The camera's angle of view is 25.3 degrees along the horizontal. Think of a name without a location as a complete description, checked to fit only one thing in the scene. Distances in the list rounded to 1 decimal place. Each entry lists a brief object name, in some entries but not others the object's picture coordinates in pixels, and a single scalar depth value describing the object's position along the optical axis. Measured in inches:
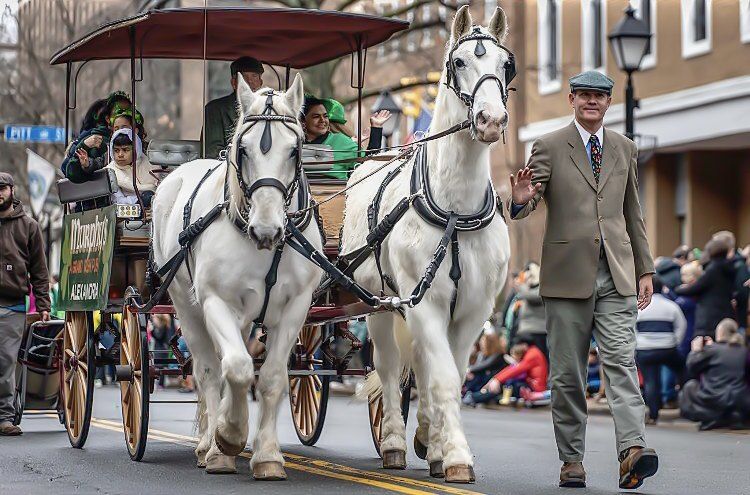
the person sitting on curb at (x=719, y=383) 661.3
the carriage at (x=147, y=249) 474.9
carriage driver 508.7
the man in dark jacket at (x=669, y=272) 772.0
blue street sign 1003.9
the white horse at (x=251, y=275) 391.9
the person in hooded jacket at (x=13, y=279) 584.1
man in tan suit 392.2
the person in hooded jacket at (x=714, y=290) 695.7
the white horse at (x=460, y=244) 388.8
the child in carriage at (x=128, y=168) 510.0
